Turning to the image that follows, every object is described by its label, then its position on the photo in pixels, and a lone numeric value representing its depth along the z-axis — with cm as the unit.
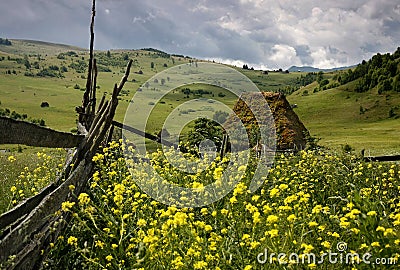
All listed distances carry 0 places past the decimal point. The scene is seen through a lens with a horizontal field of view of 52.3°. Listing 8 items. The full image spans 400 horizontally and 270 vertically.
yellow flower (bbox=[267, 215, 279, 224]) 348
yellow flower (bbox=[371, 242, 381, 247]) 299
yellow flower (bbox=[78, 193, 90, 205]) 405
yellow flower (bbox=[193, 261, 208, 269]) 322
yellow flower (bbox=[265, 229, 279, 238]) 327
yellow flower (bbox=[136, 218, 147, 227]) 395
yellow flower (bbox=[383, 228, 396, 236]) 299
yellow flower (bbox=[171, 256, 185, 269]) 336
